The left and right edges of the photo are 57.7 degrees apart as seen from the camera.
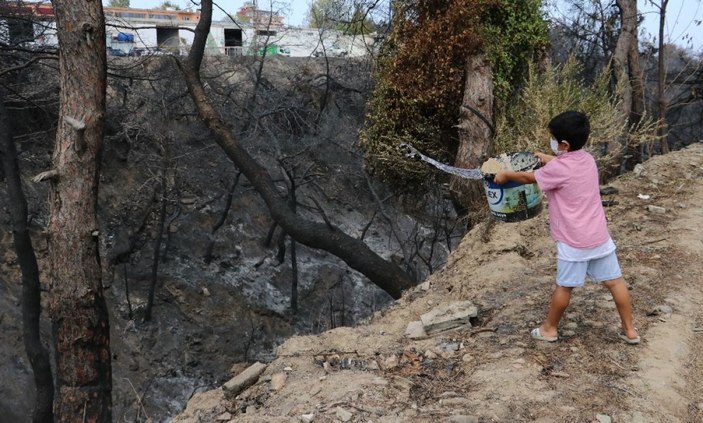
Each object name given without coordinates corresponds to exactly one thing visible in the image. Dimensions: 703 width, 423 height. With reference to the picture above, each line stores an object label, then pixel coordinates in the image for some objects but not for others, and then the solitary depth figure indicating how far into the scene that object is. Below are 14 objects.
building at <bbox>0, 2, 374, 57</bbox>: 23.69
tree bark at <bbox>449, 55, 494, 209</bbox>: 7.62
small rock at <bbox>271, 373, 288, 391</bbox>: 3.83
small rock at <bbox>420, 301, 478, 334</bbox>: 4.42
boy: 3.71
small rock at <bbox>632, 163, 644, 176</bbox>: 8.29
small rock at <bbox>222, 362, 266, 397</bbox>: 3.89
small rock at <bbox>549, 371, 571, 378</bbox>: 3.61
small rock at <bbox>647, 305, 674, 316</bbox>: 4.41
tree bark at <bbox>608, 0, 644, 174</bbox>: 12.36
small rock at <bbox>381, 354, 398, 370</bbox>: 3.90
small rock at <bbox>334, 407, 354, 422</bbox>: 3.22
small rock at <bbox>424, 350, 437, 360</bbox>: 4.03
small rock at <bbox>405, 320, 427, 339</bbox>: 4.40
